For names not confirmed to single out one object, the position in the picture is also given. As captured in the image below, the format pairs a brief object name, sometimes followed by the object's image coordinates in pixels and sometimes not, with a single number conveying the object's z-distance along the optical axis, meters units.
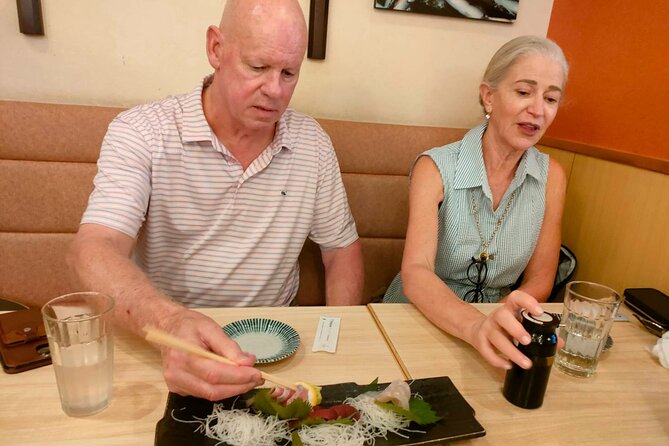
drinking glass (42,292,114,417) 0.74
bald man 1.23
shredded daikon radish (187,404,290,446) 0.69
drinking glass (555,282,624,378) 0.96
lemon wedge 0.77
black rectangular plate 0.69
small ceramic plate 0.92
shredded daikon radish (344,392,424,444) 0.72
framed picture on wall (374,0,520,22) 1.96
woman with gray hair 1.44
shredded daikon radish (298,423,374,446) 0.69
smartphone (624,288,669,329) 1.18
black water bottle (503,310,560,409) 0.81
